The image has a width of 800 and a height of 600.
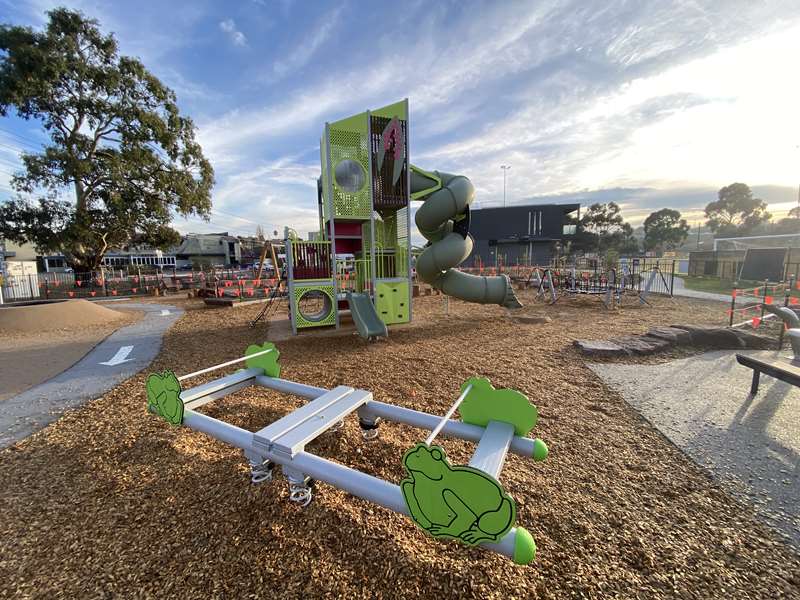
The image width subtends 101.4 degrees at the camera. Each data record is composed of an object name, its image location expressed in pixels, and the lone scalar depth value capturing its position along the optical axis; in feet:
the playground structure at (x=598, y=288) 38.19
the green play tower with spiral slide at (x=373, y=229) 26.50
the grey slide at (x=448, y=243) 27.78
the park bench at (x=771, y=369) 11.22
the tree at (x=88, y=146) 55.21
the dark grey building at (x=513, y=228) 149.89
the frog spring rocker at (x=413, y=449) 4.95
